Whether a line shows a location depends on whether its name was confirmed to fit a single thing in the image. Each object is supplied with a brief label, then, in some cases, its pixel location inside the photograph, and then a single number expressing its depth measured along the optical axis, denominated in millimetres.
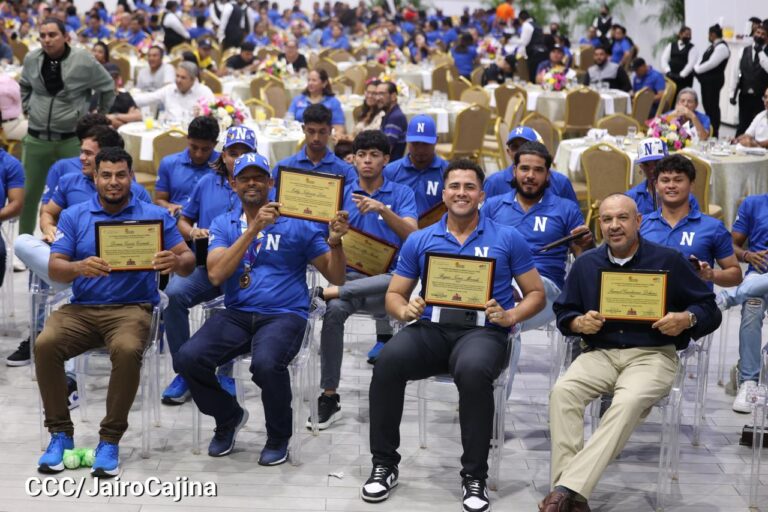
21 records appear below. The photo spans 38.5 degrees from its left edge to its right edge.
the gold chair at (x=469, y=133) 9695
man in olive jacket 7273
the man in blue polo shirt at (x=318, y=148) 6152
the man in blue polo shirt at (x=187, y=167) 6031
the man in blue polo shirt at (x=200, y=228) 5434
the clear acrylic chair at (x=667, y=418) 4422
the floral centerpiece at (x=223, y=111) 8430
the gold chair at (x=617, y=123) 9562
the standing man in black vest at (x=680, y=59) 14602
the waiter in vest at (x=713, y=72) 13586
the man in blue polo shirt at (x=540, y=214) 5516
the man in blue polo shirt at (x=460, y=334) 4355
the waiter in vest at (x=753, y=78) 12406
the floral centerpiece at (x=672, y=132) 8289
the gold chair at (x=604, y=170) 7887
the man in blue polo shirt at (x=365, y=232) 5340
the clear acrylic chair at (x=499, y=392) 4555
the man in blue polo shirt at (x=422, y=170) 6281
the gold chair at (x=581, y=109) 11273
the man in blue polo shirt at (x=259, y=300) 4672
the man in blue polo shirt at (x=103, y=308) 4594
